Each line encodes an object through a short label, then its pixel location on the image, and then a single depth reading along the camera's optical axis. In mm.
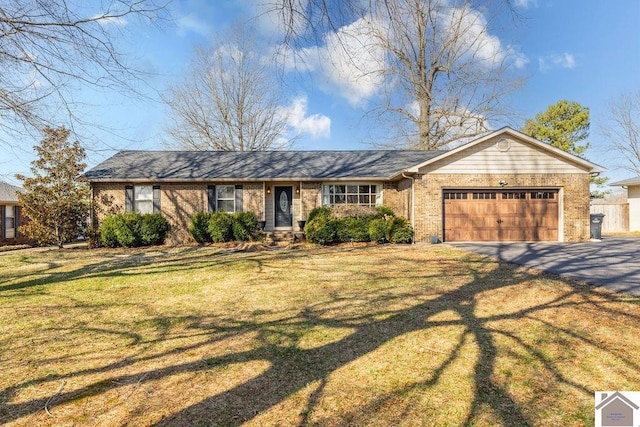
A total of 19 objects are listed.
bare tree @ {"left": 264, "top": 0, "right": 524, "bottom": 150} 22188
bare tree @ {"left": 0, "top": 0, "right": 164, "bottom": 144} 4863
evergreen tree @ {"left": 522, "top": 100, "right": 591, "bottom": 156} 27297
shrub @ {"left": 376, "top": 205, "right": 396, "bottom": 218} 14261
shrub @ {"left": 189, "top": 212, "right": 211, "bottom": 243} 14312
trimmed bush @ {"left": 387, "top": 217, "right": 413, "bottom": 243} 13195
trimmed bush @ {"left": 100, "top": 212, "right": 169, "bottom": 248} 13891
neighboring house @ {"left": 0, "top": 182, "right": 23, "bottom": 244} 17969
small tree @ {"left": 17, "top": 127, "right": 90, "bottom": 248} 14391
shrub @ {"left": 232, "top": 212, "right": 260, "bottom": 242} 14234
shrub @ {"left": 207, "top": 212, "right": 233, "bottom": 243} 14148
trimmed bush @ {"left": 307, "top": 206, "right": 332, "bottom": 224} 14484
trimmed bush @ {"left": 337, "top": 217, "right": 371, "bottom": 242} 13672
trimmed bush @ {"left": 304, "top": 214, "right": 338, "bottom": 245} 13469
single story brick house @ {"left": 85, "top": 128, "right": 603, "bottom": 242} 13102
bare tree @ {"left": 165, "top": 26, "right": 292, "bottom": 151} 24938
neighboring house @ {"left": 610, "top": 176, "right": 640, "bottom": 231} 20438
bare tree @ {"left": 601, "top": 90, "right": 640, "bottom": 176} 27234
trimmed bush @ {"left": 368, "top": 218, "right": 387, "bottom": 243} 13469
